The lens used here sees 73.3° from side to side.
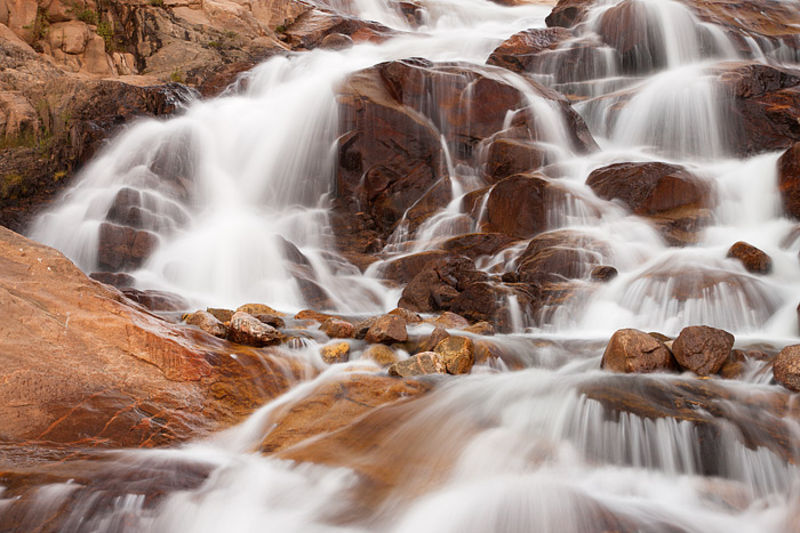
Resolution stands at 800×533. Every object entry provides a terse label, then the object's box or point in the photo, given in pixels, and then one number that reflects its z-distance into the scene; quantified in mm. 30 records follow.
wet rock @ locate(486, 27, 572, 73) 18750
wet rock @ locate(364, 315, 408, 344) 6297
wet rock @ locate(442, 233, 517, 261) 10773
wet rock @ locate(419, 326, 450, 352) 6132
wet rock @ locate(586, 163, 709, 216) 11102
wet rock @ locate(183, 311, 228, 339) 5762
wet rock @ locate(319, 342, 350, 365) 5948
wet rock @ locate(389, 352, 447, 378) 5504
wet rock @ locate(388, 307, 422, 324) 7672
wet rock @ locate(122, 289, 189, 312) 7684
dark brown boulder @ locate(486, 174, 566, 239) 11109
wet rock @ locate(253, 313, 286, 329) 6707
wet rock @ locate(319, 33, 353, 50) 21306
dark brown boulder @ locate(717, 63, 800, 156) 14164
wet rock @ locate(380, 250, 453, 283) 10609
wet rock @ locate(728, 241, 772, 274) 8148
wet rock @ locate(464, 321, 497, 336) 7305
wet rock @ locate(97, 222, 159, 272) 9820
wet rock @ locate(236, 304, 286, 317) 7473
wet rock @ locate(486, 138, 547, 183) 13484
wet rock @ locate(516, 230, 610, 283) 9273
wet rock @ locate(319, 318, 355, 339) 6637
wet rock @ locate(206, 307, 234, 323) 7047
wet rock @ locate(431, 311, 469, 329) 7746
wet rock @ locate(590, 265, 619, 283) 8883
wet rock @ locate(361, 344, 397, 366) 5928
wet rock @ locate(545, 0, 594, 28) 22094
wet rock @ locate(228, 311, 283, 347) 5738
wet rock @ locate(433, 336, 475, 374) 5684
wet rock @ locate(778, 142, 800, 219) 10055
